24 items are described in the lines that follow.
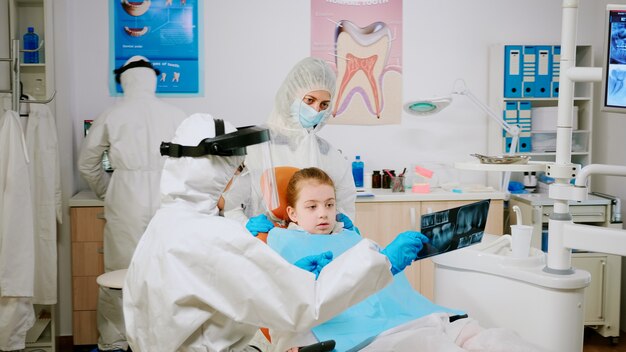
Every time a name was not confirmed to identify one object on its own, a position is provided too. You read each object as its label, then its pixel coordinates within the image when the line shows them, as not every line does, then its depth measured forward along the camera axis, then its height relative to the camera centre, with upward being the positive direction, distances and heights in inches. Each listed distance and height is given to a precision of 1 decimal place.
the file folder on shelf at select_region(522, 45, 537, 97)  168.2 +18.4
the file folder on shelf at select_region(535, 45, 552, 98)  168.1 +17.2
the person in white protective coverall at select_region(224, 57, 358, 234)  125.3 +2.0
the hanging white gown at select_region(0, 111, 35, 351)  128.8 -20.3
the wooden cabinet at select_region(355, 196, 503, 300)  160.6 -21.0
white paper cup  88.4 -14.4
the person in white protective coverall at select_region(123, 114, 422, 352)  58.6 -13.5
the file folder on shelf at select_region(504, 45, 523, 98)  168.9 +18.4
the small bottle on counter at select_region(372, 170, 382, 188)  171.9 -12.0
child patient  71.8 -22.3
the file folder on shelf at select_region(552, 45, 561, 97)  168.6 +18.3
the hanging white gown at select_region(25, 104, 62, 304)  139.4 -14.2
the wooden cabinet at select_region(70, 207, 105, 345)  153.3 -32.2
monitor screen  75.8 +10.8
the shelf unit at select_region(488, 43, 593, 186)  170.6 +8.6
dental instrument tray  107.3 -3.8
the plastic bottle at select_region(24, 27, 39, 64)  151.6 +20.5
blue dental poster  169.2 +24.8
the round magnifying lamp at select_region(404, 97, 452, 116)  153.9 +7.4
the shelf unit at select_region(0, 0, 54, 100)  145.9 +22.3
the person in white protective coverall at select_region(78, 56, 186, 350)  147.3 -8.1
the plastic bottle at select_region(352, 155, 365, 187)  166.7 -9.4
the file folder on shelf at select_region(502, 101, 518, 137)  169.6 +6.4
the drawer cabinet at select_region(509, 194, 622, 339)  155.6 -30.8
